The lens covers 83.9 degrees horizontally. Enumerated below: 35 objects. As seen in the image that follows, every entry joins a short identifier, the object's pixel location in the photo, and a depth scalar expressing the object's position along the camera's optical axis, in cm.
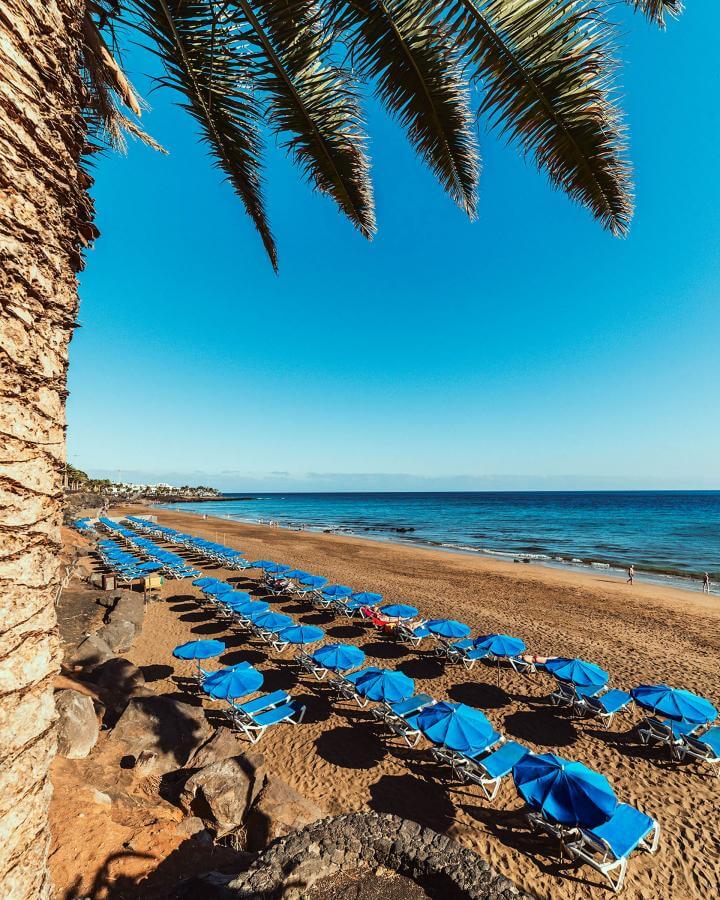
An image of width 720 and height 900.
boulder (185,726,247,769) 702
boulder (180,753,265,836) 593
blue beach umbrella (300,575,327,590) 1698
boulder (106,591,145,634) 1361
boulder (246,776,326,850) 567
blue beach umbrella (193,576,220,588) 1615
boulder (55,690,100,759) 662
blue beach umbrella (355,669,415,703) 848
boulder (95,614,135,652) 1199
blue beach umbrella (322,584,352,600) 1592
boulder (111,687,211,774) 716
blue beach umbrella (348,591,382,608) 1482
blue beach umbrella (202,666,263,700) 866
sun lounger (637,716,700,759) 793
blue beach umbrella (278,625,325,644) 1138
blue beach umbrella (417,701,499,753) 709
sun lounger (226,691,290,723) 877
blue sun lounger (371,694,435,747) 835
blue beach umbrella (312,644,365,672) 998
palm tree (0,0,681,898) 165
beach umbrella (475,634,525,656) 1090
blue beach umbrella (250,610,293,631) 1213
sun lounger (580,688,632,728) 898
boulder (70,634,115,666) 1030
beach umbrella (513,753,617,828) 560
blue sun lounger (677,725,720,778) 768
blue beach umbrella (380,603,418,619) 1342
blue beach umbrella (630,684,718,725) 797
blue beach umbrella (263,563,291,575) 1977
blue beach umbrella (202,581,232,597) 1519
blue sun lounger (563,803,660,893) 551
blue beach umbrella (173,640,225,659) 1041
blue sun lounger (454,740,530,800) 695
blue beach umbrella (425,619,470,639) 1186
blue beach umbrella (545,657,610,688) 924
